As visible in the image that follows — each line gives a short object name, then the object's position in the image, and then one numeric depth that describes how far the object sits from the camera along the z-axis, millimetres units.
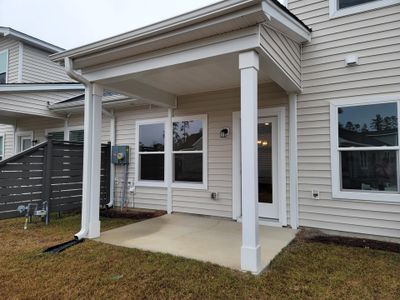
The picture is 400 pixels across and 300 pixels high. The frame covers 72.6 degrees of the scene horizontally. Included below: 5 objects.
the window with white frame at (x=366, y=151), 4094
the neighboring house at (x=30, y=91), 7598
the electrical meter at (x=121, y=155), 6852
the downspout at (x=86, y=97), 4250
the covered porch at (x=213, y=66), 3029
